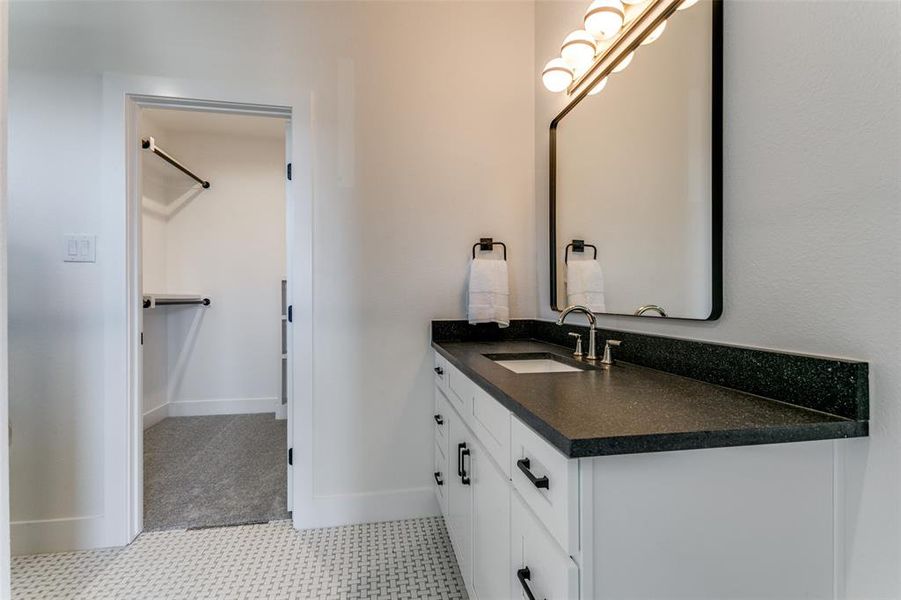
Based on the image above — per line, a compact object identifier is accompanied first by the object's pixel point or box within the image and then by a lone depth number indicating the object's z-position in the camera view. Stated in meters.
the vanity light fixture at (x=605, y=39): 1.25
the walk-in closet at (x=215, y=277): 3.13
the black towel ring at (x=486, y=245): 2.00
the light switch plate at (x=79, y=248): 1.69
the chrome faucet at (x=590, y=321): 1.42
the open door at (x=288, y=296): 1.85
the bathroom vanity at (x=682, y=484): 0.67
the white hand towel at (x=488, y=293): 1.89
